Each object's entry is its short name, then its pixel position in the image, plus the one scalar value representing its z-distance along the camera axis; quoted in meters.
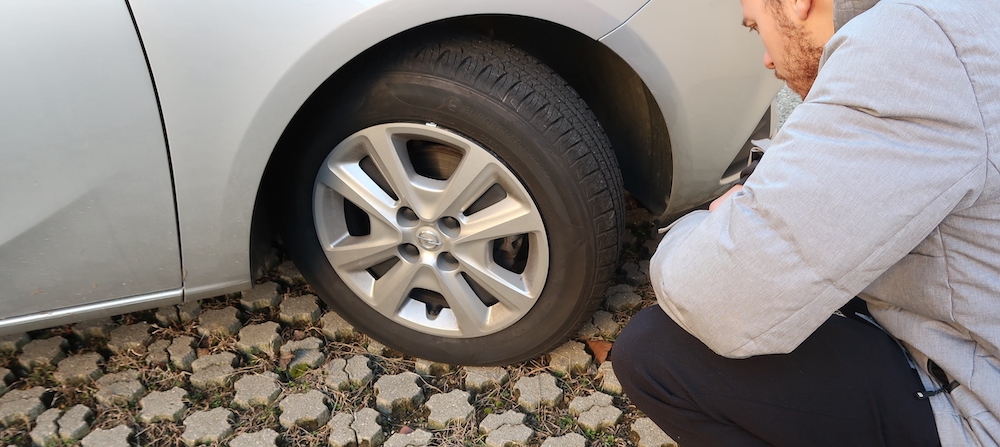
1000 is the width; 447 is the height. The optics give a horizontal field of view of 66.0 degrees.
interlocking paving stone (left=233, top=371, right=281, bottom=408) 1.94
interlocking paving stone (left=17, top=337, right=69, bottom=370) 2.08
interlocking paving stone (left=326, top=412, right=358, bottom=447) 1.80
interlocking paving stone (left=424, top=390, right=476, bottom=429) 1.85
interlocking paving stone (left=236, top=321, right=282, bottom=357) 2.10
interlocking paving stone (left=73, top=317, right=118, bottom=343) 2.17
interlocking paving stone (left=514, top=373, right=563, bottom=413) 1.90
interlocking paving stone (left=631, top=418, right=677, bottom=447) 1.77
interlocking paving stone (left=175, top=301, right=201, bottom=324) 2.22
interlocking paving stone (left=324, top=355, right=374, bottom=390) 1.98
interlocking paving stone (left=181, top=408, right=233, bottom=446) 1.84
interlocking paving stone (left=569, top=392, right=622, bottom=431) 1.83
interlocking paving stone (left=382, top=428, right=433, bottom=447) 1.80
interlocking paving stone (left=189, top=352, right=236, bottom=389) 2.01
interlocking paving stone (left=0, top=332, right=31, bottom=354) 2.12
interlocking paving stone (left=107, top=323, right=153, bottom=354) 2.12
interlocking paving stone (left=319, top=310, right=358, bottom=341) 2.14
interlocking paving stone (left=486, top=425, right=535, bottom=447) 1.79
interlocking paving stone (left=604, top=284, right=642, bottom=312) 2.21
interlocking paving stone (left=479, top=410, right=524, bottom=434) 1.83
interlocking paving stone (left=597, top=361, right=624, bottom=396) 1.94
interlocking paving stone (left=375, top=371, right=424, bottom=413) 1.91
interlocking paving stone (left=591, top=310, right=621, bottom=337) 2.12
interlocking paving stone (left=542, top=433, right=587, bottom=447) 1.78
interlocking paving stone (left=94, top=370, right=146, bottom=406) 1.96
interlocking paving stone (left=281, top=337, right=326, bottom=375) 2.05
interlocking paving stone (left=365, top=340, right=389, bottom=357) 2.09
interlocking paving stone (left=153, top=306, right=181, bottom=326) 2.21
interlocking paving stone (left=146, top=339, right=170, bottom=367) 2.08
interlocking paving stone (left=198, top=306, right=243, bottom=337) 2.16
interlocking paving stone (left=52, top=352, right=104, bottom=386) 2.02
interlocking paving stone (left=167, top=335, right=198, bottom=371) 2.06
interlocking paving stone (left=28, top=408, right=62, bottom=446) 1.85
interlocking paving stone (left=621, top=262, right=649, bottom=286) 2.30
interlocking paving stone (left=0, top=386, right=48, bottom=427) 1.91
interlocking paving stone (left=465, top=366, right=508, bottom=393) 1.96
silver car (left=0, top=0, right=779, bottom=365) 1.47
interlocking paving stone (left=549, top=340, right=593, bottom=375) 2.01
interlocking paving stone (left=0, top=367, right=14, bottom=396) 2.01
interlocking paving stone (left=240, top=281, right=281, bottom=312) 2.24
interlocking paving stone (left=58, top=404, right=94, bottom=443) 1.86
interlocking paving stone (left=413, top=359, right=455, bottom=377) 2.02
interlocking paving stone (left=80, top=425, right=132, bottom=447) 1.84
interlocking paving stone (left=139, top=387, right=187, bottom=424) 1.90
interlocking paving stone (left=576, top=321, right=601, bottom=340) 2.11
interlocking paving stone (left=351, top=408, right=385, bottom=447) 1.81
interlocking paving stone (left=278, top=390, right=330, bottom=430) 1.86
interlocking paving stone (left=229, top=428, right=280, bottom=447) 1.81
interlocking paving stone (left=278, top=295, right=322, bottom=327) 2.19
